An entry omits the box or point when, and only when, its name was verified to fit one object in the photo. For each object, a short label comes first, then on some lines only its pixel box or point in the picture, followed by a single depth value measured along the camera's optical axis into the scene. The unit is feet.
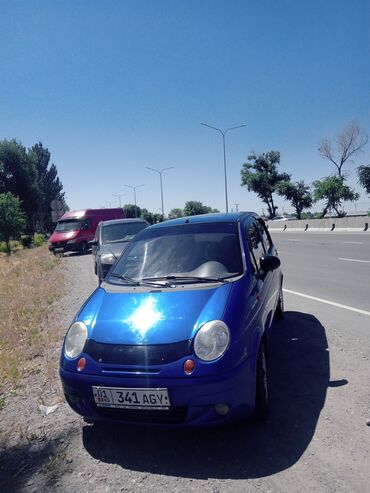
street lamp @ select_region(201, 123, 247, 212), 125.17
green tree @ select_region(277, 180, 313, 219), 188.75
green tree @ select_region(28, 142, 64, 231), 229.04
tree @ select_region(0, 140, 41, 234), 155.12
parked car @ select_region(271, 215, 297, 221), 194.70
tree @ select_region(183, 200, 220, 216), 288.55
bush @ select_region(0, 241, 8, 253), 113.29
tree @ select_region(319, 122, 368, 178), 162.50
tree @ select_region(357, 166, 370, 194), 149.28
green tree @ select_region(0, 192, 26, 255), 102.27
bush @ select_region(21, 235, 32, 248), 138.10
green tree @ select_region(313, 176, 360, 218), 153.79
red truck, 70.13
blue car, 8.80
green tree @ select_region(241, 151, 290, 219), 194.90
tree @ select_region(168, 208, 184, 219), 342.07
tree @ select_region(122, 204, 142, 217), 344.16
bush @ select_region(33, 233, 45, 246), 134.37
